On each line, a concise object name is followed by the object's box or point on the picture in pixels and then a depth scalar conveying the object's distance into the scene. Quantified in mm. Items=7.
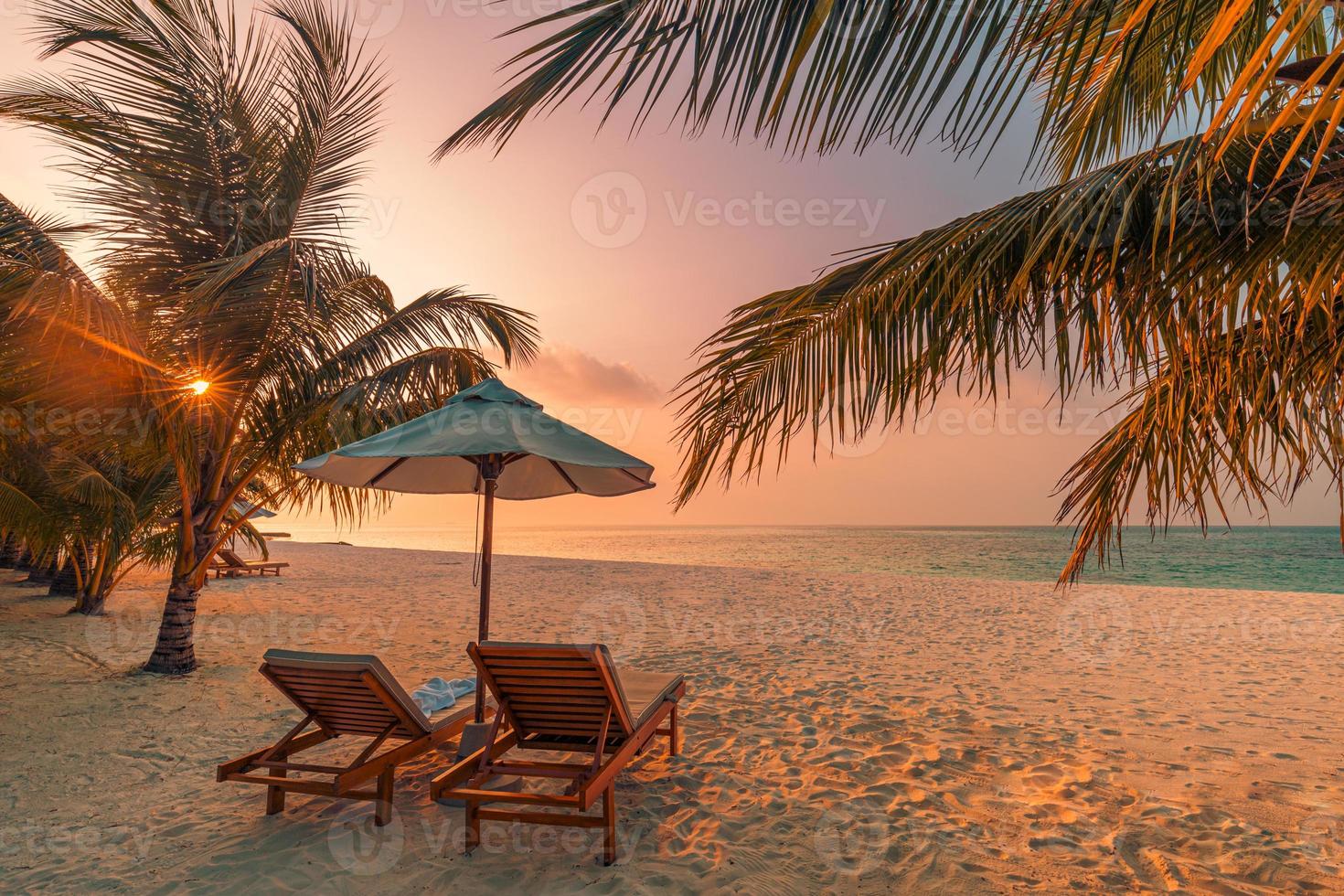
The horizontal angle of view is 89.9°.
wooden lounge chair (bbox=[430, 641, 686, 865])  2982
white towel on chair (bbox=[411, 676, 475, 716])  5270
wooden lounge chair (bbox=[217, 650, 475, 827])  3131
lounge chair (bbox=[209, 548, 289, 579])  14836
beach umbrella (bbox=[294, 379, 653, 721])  3500
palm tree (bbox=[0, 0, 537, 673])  5059
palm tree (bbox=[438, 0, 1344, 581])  1443
